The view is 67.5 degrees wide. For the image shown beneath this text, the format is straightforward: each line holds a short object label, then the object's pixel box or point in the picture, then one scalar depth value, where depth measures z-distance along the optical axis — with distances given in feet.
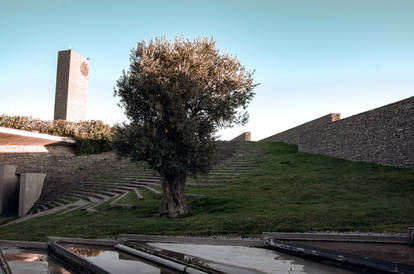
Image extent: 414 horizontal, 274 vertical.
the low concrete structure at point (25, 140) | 84.07
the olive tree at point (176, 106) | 42.70
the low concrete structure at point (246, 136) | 145.28
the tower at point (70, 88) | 118.01
